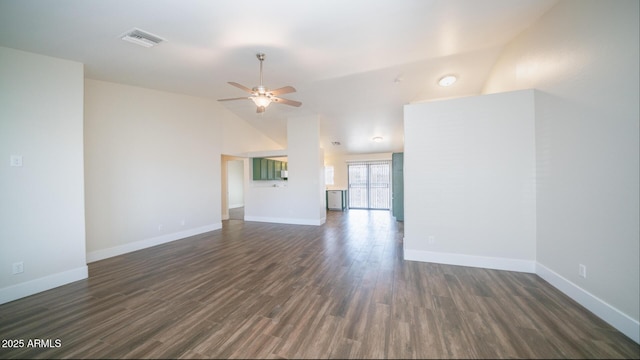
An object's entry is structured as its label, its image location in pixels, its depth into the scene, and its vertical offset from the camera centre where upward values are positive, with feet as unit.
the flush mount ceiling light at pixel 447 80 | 14.44 +6.56
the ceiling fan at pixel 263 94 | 9.90 +3.97
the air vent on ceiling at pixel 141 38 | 8.46 +5.72
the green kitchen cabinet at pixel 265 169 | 23.39 +1.12
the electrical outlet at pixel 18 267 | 8.39 -3.29
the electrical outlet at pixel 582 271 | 7.25 -3.17
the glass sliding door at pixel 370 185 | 31.09 -0.99
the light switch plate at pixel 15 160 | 8.41 +0.84
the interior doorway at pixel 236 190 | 29.60 -1.61
